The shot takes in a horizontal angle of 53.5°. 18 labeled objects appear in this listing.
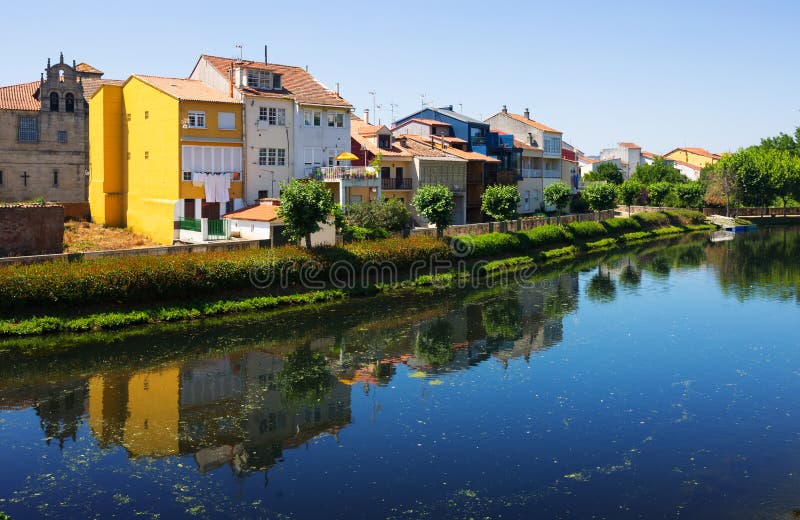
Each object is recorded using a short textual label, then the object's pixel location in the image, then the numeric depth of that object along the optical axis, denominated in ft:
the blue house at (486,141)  278.46
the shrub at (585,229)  259.60
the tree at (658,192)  354.13
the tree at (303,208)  160.66
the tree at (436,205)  197.16
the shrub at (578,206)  319.68
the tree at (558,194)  274.36
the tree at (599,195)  290.76
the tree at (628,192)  330.95
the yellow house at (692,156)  537.24
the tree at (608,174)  404.98
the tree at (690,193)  350.64
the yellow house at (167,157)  184.96
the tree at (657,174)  396.98
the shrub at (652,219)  308.40
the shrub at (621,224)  285.37
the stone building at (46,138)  244.42
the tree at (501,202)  225.15
